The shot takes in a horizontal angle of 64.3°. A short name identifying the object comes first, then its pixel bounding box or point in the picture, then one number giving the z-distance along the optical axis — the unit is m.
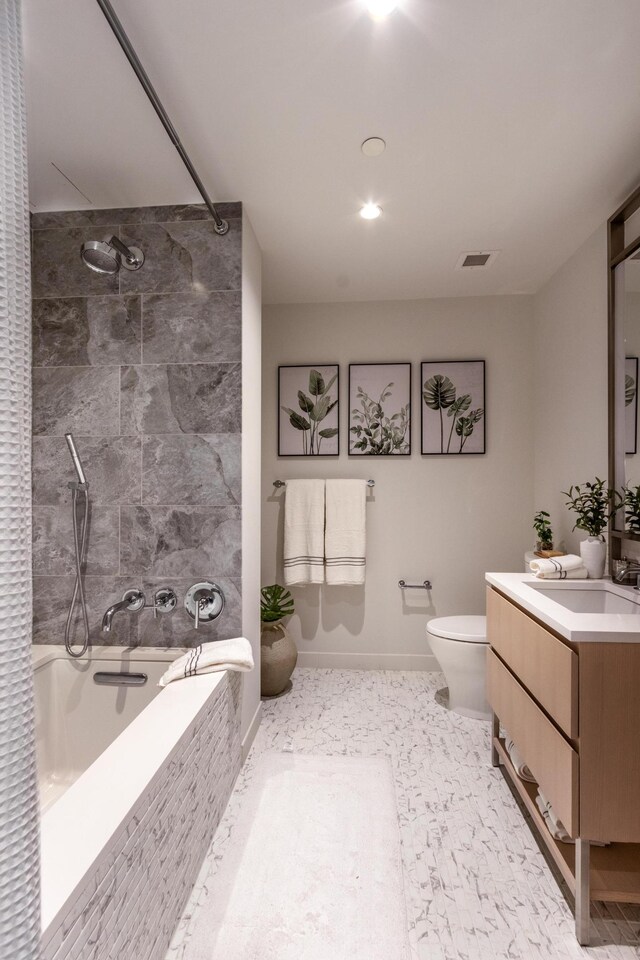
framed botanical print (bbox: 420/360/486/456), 3.10
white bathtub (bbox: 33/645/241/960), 0.94
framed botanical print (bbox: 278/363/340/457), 3.18
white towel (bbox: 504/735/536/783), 1.80
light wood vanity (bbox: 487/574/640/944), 1.29
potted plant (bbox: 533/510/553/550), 2.58
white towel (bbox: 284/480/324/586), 3.08
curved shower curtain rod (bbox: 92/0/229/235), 1.17
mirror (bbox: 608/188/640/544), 2.01
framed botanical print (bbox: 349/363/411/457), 3.13
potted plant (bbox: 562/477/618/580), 2.05
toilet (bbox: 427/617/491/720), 2.47
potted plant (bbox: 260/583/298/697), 2.67
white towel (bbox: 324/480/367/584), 3.07
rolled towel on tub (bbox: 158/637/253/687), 1.83
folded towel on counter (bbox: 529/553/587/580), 2.01
